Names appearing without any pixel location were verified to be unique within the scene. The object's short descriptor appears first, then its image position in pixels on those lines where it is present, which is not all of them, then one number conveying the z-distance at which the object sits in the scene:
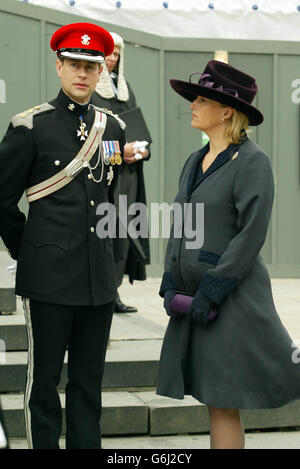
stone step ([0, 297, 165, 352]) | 12.35
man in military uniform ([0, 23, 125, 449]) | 9.02
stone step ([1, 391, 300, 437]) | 11.44
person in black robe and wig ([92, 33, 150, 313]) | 13.84
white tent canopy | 22.33
